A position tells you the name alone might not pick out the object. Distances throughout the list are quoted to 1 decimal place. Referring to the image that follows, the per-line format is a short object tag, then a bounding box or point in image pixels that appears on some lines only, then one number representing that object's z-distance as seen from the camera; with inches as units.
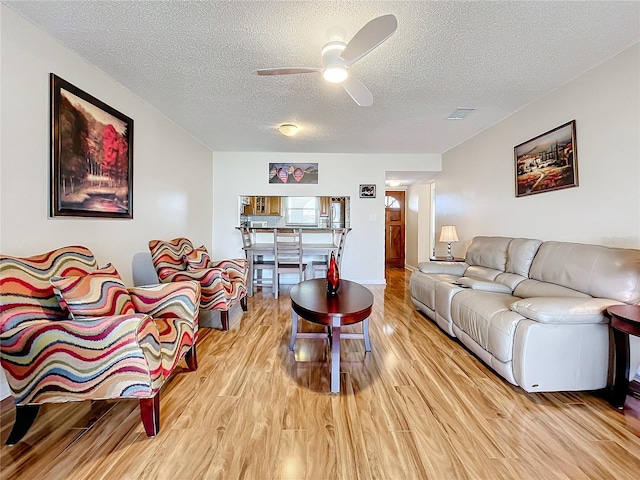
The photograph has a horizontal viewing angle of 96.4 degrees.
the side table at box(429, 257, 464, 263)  155.9
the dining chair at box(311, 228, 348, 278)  185.3
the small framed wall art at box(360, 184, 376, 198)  210.7
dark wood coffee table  76.7
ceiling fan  61.4
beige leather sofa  71.1
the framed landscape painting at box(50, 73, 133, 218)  82.4
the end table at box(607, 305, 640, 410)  63.3
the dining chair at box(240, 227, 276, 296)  178.4
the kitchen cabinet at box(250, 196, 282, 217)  212.5
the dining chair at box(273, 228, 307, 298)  172.7
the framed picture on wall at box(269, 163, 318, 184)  207.9
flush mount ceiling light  141.2
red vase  97.9
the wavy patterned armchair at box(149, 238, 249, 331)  112.7
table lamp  166.8
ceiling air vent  128.3
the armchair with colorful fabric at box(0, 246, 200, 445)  54.2
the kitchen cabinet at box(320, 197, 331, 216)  213.9
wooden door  303.4
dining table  179.3
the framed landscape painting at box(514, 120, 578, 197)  102.3
